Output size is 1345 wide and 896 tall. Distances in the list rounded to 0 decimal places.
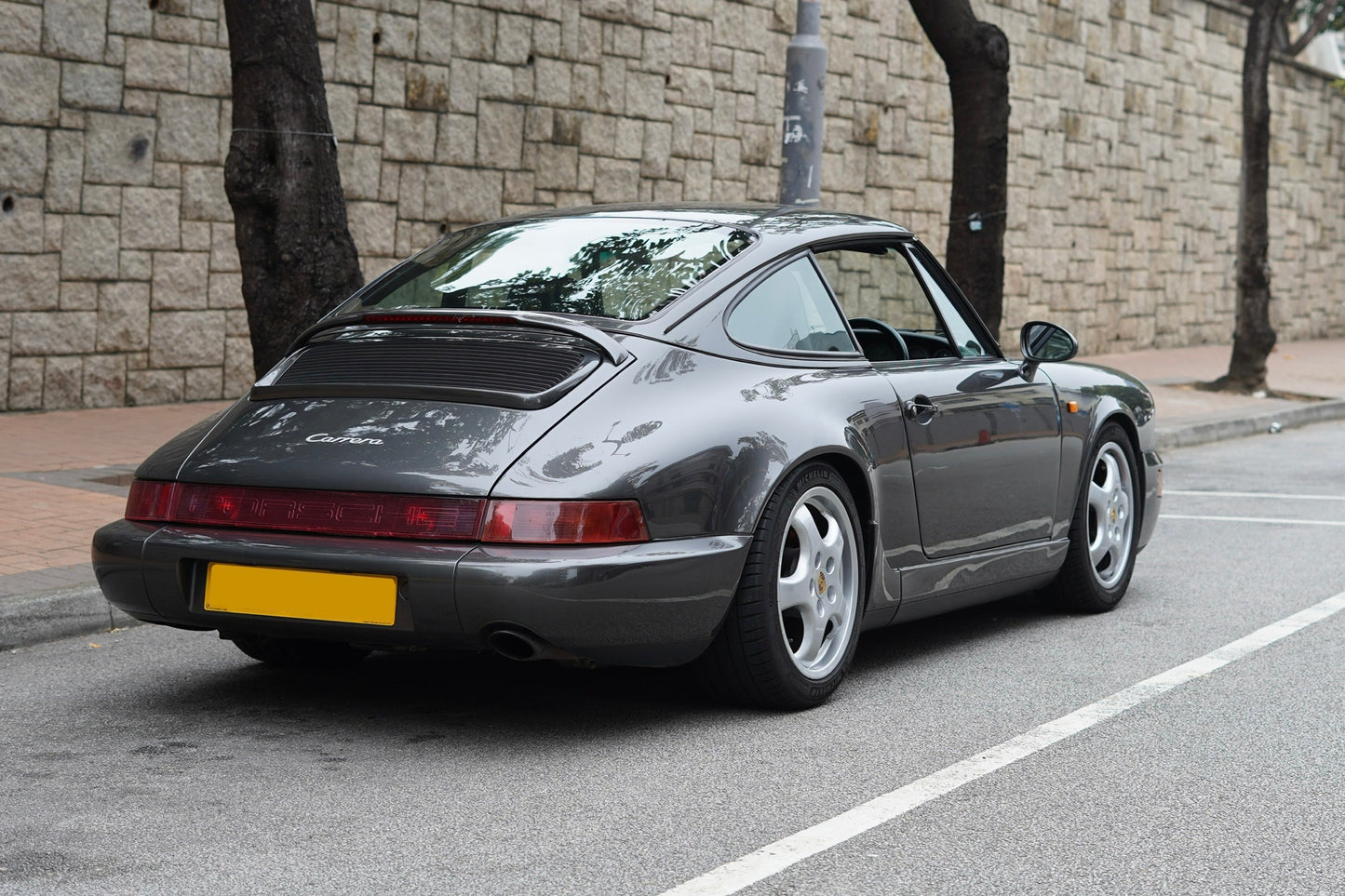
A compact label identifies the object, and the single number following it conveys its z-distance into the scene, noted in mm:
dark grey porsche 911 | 4117
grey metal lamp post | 10617
